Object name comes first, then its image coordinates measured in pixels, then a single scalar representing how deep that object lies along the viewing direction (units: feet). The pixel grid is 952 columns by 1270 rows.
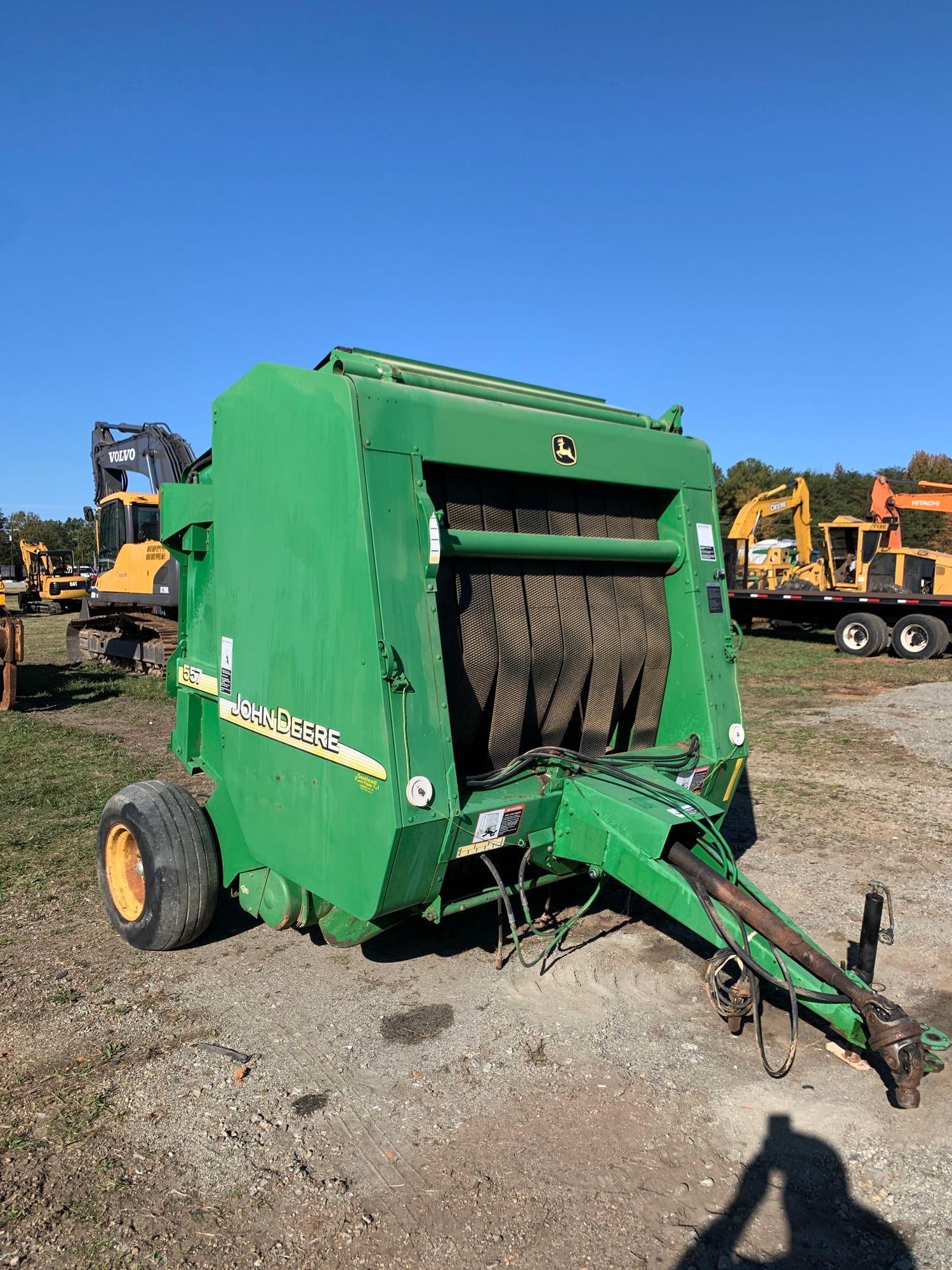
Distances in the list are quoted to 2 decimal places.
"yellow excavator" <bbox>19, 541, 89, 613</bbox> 104.32
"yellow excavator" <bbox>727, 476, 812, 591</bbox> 72.74
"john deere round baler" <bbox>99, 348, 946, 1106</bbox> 10.77
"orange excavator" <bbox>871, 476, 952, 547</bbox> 67.46
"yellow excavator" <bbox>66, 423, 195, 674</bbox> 45.65
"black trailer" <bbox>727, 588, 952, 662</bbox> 58.85
